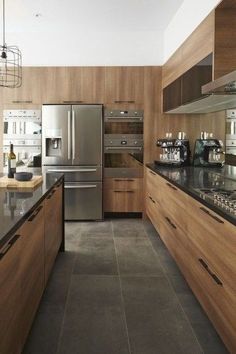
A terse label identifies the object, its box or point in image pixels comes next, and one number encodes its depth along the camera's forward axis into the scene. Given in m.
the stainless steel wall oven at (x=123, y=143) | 5.44
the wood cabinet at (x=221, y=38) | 2.87
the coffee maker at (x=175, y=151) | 4.74
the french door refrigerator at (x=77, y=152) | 5.32
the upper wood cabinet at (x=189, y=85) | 3.13
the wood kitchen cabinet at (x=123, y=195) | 5.53
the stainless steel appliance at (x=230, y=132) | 3.79
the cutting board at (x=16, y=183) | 2.74
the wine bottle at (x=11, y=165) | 3.09
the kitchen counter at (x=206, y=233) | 1.85
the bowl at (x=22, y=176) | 2.89
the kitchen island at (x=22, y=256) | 1.50
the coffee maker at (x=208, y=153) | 4.24
